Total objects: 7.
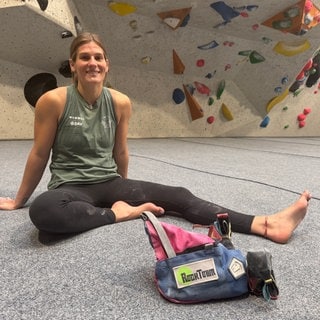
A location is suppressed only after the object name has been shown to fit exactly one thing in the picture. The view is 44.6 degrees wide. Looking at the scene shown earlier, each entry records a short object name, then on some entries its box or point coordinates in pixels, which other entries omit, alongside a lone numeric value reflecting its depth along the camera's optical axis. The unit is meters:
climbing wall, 3.06
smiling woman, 1.06
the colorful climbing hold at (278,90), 4.61
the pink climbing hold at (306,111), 5.13
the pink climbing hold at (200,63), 3.96
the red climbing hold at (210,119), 4.44
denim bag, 0.68
